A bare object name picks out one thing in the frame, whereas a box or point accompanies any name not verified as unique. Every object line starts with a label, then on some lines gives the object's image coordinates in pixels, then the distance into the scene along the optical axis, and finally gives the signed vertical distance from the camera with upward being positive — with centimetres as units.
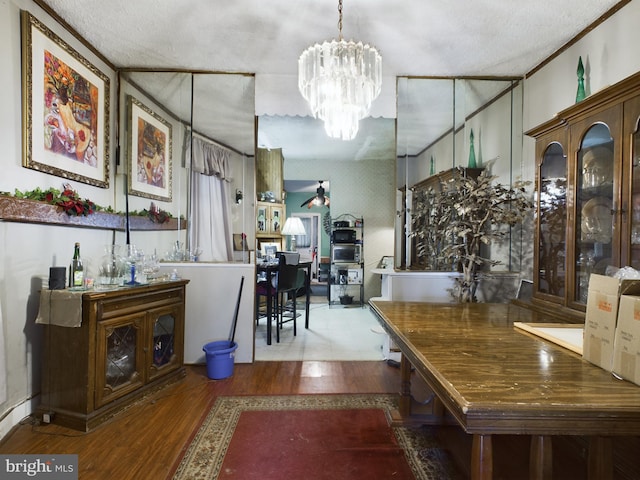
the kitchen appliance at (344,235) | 587 +4
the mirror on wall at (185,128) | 302 +107
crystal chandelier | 196 +99
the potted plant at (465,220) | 254 +16
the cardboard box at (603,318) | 102 -25
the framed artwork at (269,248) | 539 -19
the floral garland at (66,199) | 201 +24
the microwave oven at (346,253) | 592 -28
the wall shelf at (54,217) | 184 +13
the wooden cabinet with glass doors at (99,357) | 198 -80
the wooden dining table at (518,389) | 80 -41
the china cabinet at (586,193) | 155 +26
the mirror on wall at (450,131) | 307 +109
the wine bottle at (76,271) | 214 -24
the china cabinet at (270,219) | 569 +33
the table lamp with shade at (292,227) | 601 +19
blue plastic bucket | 274 -107
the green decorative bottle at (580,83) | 218 +106
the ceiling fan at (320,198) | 659 +83
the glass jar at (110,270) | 230 -25
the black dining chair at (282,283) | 385 -56
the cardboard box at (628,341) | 92 -29
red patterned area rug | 166 -120
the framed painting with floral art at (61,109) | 202 +90
